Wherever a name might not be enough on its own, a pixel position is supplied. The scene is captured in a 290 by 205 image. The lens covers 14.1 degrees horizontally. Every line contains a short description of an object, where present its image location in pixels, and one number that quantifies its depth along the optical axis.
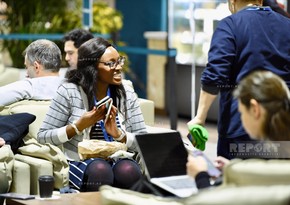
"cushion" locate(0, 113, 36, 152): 7.17
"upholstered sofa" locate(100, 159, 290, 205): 3.95
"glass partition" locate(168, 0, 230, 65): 14.76
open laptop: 5.13
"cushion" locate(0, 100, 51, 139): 7.65
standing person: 6.09
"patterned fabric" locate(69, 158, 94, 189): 6.85
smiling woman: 6.79
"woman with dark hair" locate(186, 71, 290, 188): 4.58
